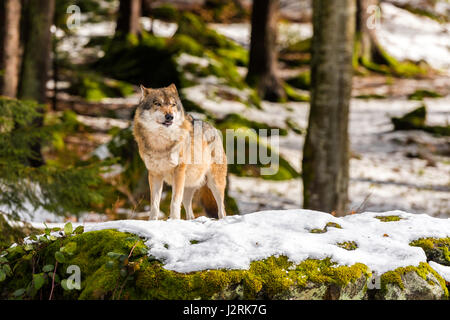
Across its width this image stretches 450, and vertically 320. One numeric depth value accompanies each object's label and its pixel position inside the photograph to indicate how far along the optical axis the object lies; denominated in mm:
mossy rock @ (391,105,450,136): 16672
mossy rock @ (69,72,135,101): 17844
